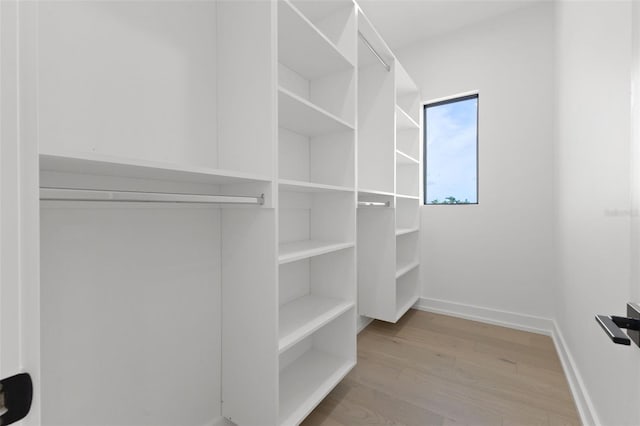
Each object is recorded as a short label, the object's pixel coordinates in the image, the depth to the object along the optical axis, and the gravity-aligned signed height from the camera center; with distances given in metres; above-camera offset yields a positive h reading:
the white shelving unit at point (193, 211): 0.86 +0.01
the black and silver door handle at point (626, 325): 0.58 -0.25
